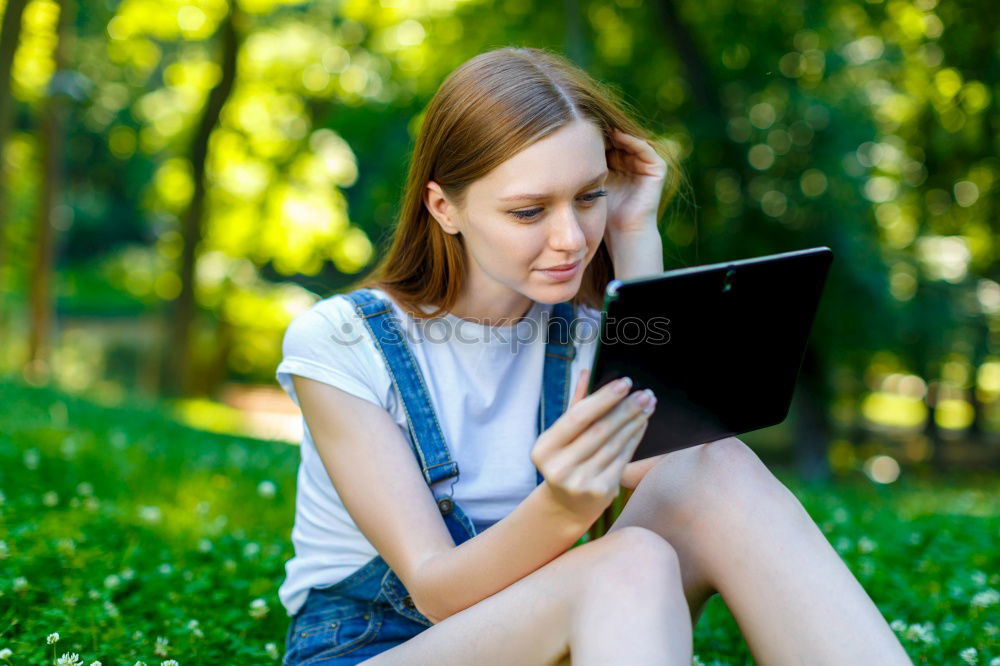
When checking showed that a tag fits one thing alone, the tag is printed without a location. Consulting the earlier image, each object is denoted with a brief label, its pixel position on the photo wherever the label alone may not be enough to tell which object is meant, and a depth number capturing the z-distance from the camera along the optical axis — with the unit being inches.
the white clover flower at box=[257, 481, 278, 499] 147.1
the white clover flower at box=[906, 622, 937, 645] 98.4
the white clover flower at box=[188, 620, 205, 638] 93.3
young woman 66.1
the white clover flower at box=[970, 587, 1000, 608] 109.9
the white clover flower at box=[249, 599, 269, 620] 100.5
